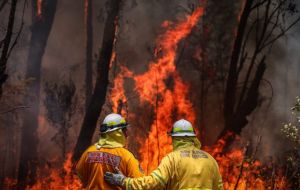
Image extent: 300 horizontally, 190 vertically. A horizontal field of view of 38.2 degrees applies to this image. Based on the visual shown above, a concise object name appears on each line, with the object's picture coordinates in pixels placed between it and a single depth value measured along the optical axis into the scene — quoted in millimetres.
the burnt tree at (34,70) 16328
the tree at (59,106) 17844
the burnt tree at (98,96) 13570
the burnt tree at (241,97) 15648
